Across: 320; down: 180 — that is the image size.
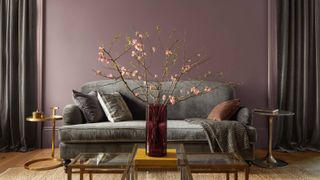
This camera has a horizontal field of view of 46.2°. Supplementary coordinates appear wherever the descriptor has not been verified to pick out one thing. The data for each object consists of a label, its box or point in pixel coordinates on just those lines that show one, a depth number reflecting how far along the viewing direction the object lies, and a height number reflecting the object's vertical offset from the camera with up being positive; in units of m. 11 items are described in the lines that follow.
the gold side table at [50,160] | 3.78 -0.75
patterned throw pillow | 4.01 -0.17
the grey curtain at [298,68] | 4.72 +0.29
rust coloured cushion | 3.99 -0.21
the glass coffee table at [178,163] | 2.40 -0.48
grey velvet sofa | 3.64 -0.44
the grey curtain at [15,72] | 4.60 +0.24
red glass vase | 2.66 -0.27
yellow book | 2.54 -0.48
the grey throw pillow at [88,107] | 3.96 -0.17
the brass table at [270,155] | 3.92 -0.70
